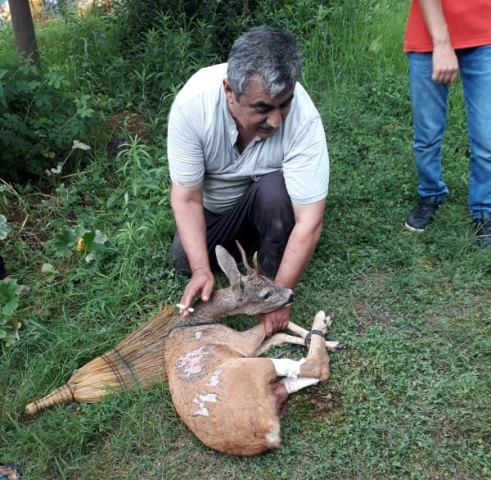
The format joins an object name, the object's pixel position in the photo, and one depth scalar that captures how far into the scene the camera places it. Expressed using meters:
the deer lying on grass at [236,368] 2.62
